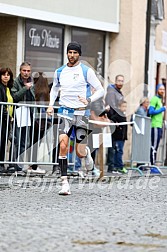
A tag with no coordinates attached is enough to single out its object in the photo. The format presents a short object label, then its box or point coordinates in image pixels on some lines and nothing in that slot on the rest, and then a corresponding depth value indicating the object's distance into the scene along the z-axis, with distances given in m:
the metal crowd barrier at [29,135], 15.78
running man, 12.91
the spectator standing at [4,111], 15.70
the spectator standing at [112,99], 18.11
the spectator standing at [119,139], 18.14
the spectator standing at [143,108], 20.50
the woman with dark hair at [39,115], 16.16
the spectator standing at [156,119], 20.62
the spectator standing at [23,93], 15.96
